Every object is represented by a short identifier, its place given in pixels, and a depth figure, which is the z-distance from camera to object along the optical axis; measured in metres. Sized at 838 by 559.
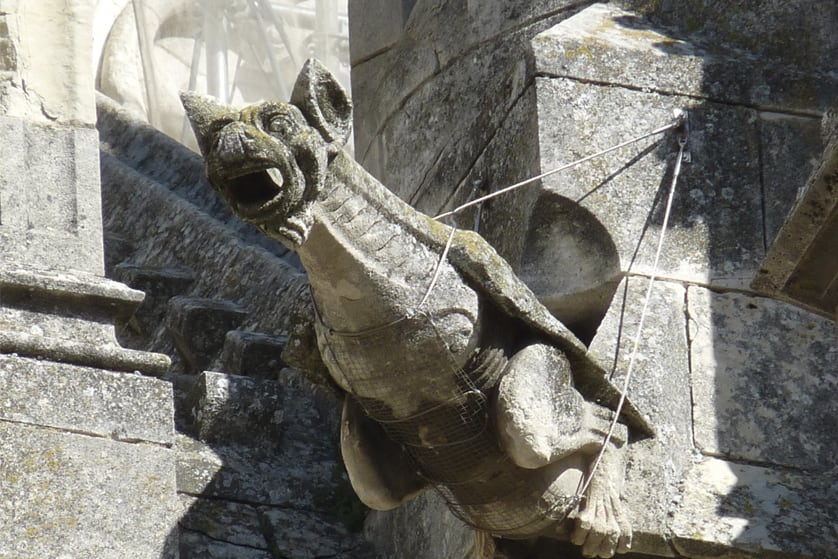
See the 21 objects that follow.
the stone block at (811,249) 13.32
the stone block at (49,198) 14.93
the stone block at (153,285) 20.11
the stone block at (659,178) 15.55
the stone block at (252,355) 18.28
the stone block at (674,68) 15.92
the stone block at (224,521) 15.87
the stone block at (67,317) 14.50
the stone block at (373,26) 18.62
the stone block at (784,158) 15.79
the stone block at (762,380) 15.09
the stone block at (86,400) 14.27
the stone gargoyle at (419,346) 13.07
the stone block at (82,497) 13.93
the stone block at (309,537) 16.09
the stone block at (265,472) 16.27
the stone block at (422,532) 15.52
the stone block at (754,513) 14.53
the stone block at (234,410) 16.77
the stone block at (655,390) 14.52
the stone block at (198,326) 19.06
